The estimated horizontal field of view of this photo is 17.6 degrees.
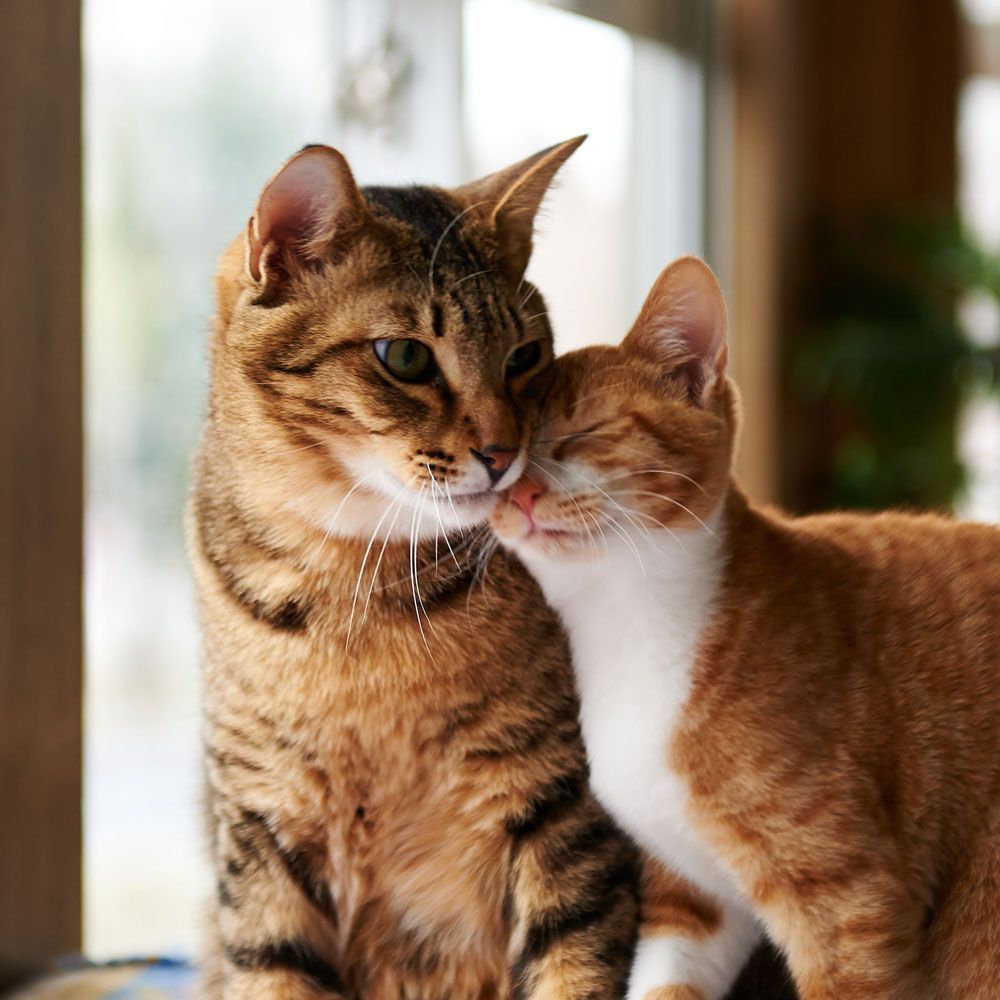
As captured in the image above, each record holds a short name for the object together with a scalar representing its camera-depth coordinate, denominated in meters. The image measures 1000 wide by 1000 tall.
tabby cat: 1.02
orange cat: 0.98
